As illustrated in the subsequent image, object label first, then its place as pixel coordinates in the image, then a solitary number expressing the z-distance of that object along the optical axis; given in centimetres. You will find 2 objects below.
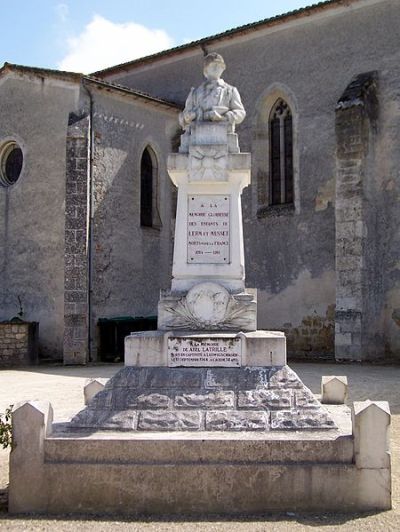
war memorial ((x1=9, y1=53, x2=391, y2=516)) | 496
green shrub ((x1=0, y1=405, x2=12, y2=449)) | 548
